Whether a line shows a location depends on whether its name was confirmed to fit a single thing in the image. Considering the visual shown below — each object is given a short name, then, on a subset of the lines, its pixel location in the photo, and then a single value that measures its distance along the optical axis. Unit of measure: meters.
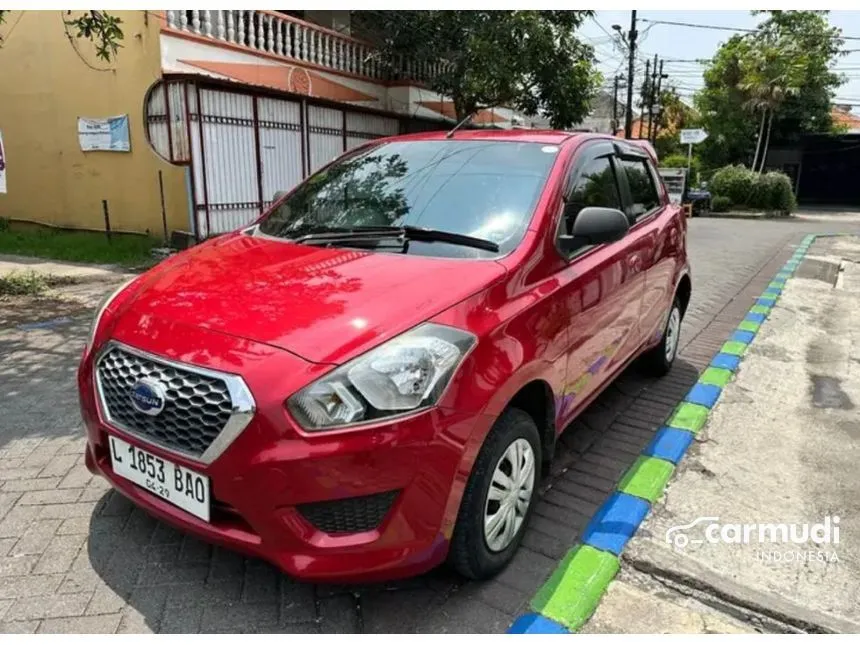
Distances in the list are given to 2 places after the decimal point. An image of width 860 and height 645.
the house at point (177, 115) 9.18
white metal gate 9.06
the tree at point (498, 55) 11.68
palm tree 26.91
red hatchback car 1.94
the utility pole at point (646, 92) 34.09
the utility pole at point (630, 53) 20.89
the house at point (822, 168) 33.56
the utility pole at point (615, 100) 30.55
